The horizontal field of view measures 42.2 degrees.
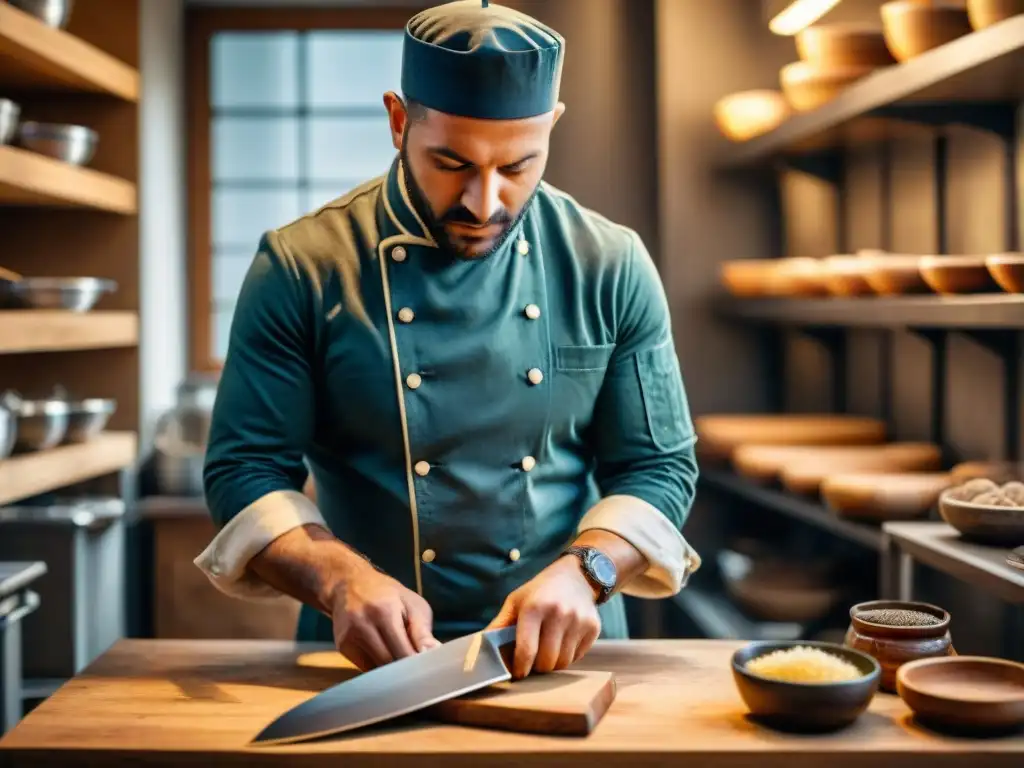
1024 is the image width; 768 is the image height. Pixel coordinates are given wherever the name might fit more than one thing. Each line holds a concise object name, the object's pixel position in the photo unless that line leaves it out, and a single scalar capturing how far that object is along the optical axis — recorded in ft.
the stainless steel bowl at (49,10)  11.43
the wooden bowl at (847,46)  10.05
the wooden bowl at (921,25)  8.39
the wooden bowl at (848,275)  9.42
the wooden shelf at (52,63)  11.11
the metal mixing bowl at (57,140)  11.87
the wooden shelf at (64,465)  10.75
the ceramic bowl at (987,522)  6.39
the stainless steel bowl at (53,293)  11.49
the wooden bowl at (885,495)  8.61
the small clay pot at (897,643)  4.77
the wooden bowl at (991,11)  7.30
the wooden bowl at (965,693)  4.21
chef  5.21
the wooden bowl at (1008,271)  7.16
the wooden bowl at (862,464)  9.61
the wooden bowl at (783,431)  10.88
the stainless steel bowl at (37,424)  11.39
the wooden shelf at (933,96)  7.39
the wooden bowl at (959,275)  7.83
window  16.46
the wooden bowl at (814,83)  10.29
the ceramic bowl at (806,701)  4.22
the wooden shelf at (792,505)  9.11
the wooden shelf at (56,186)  10.82
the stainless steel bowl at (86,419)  12.38
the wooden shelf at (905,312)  7.37
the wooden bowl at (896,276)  8.68
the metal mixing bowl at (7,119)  10.41
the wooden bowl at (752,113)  12.12
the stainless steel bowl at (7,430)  10.20
